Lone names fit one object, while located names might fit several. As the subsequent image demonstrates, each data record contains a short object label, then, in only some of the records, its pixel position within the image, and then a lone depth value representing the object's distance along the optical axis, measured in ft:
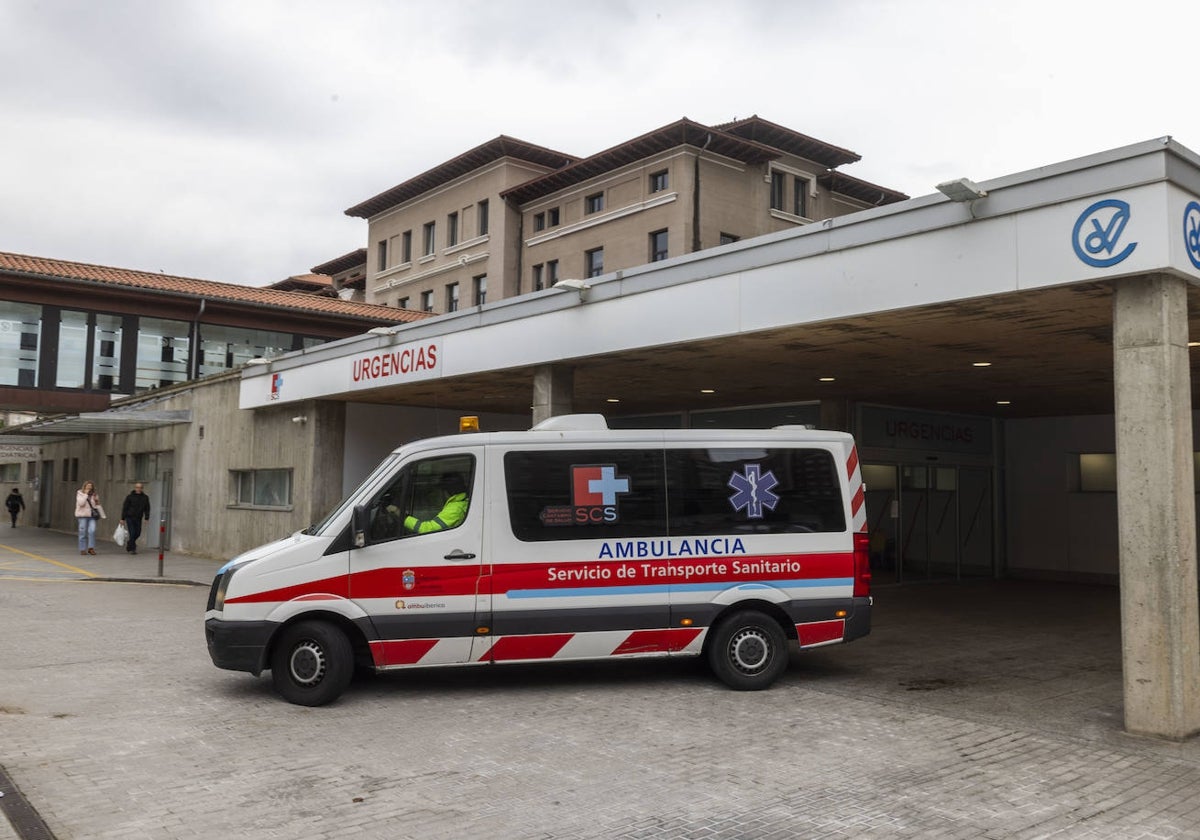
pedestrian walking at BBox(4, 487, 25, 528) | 127.13
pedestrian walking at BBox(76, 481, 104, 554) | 77.00
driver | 28.02
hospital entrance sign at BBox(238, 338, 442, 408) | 49.65
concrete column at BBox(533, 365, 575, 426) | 42.68
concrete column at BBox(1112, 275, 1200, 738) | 22.95
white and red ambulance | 27.02
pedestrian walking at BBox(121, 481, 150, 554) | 78.18
